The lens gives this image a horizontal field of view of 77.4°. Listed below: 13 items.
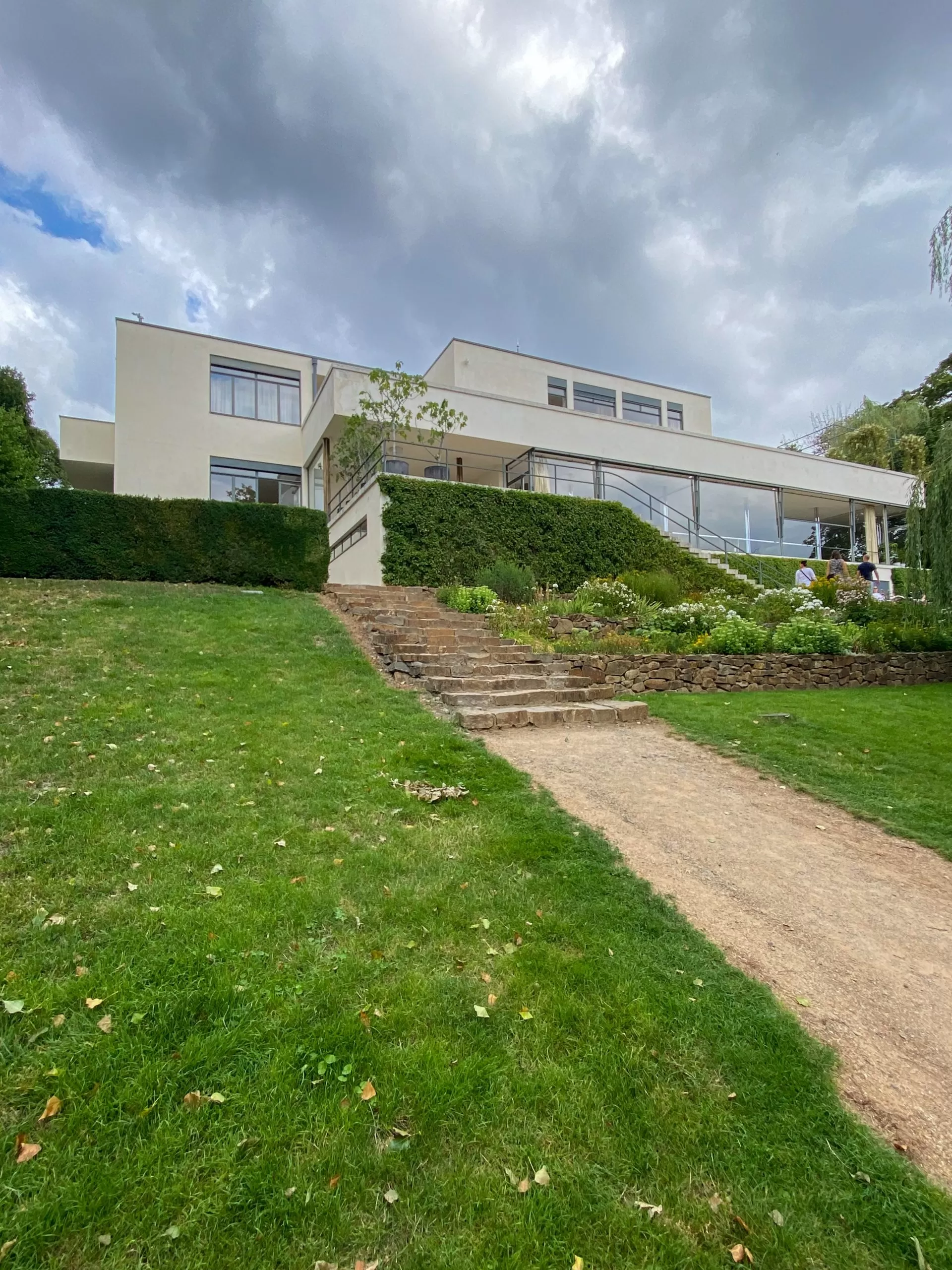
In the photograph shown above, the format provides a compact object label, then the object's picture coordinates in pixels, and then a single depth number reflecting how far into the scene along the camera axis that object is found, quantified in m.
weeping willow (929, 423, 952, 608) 9.78
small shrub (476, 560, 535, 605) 12.89
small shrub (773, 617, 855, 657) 10.55
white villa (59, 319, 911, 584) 17.70
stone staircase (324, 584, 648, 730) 6.96
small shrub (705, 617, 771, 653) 10.19
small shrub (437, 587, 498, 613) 11.50
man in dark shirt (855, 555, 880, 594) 16.84
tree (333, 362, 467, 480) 15.41
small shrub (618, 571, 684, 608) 13.04
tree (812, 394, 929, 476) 28.38
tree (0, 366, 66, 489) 23.34
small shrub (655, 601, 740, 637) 11.20
